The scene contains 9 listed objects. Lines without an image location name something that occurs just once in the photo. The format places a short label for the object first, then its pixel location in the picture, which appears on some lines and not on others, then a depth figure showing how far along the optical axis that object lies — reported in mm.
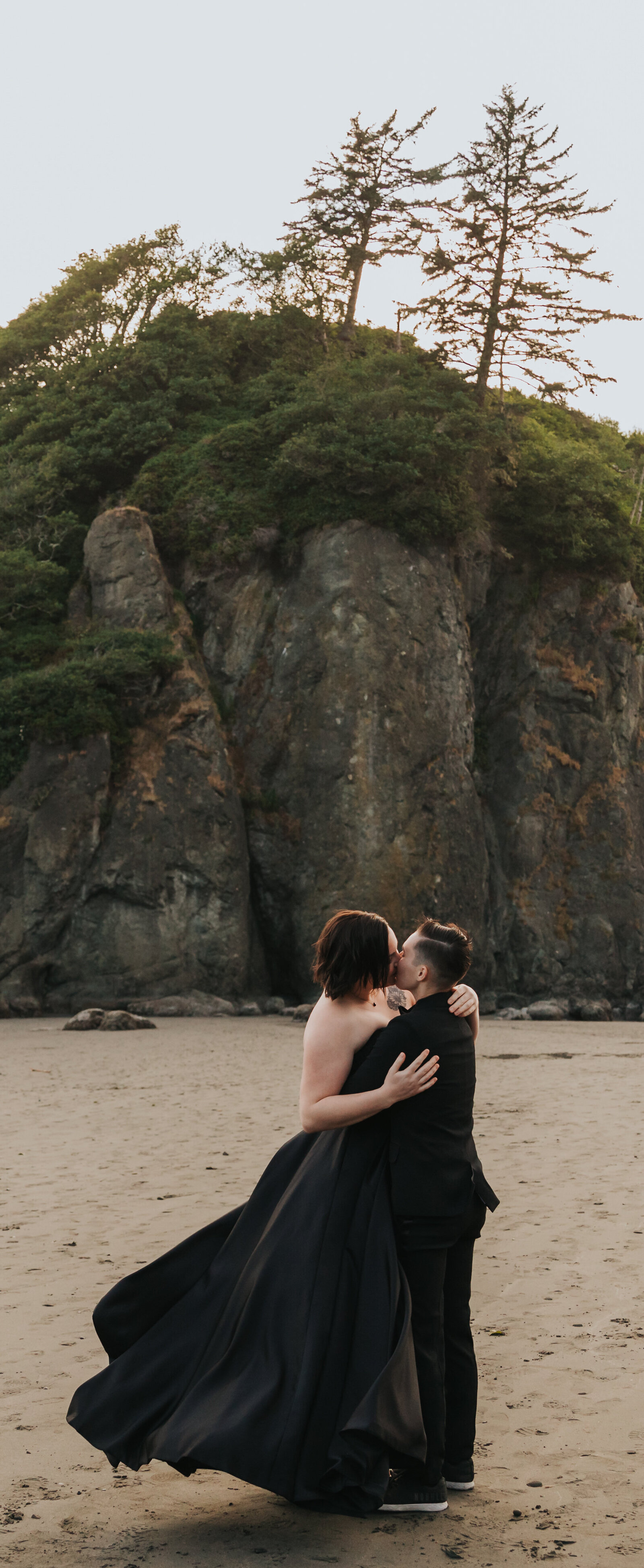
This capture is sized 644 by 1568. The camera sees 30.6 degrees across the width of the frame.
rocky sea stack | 23625
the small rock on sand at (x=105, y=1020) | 18906
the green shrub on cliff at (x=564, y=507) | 29734
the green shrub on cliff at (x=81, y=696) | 23750
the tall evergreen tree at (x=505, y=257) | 30203
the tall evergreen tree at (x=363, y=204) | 31969
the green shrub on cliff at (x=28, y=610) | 26531
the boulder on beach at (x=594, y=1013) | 24844
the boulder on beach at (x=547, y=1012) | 24141
